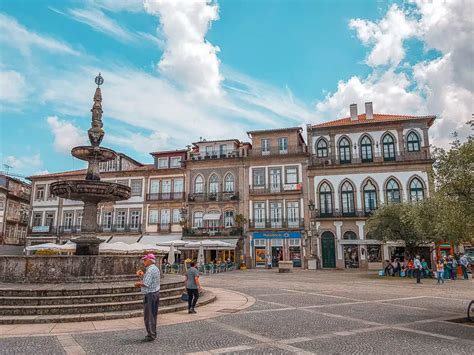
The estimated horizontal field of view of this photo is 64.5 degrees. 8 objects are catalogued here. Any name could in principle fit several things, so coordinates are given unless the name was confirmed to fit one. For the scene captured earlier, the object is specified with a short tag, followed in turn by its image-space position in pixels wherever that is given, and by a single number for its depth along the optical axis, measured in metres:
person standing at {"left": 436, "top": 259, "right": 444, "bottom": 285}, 19.25
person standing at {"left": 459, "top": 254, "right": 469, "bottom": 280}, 22.11
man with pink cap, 6.74
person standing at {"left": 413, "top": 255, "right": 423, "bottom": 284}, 19.39
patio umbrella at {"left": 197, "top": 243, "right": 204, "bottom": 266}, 27.45
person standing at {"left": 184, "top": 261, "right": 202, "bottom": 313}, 9.70
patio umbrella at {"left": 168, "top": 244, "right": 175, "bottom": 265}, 25.80
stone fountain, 12.40
